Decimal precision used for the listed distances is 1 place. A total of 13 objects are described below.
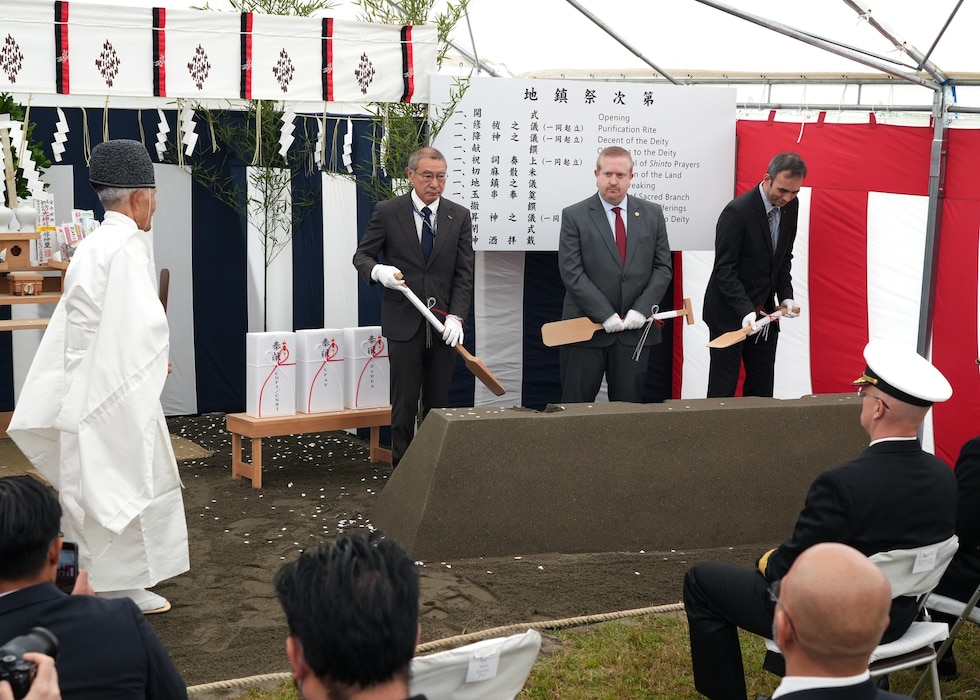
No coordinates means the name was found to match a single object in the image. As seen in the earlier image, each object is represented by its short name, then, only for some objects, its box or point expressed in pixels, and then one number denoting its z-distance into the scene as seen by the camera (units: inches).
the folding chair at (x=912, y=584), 96.4
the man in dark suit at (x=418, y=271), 189.2
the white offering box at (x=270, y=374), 198.4
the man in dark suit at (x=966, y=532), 113.6
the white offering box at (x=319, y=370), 204.4
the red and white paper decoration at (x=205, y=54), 166.1
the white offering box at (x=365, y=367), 208.4
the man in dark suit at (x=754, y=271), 195.5
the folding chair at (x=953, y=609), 108.4
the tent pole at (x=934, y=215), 186.2
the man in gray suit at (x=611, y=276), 189.0
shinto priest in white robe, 128.0
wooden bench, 196.1
